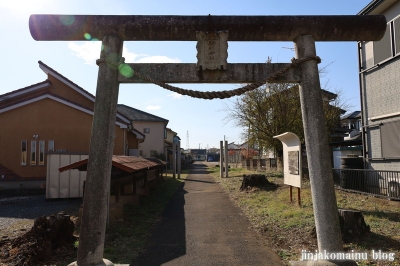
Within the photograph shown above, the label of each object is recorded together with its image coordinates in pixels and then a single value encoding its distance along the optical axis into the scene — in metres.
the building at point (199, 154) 103.47
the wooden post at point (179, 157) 24.79
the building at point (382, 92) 10.95
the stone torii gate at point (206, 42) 3.73
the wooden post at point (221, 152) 24.82
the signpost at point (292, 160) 9.59
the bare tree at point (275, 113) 21.47
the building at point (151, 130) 38.72
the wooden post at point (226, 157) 24.58
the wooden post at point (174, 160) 23.42
